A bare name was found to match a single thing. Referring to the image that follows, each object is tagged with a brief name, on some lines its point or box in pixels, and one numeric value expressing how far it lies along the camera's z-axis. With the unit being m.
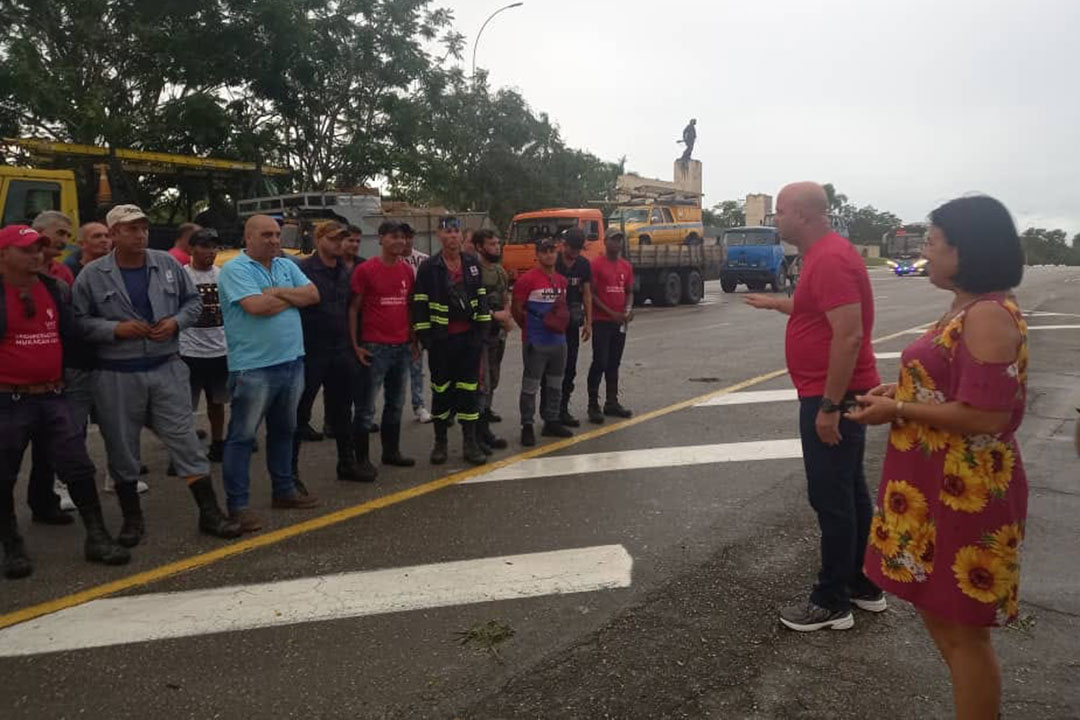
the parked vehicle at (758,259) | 27.44
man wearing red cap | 4.11
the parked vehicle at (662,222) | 24.70
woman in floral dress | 2.35
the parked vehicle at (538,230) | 20.34
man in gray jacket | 4.43
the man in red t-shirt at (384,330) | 5.94
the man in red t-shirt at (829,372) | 3.23
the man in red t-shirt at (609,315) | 7.50
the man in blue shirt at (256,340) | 4.78
